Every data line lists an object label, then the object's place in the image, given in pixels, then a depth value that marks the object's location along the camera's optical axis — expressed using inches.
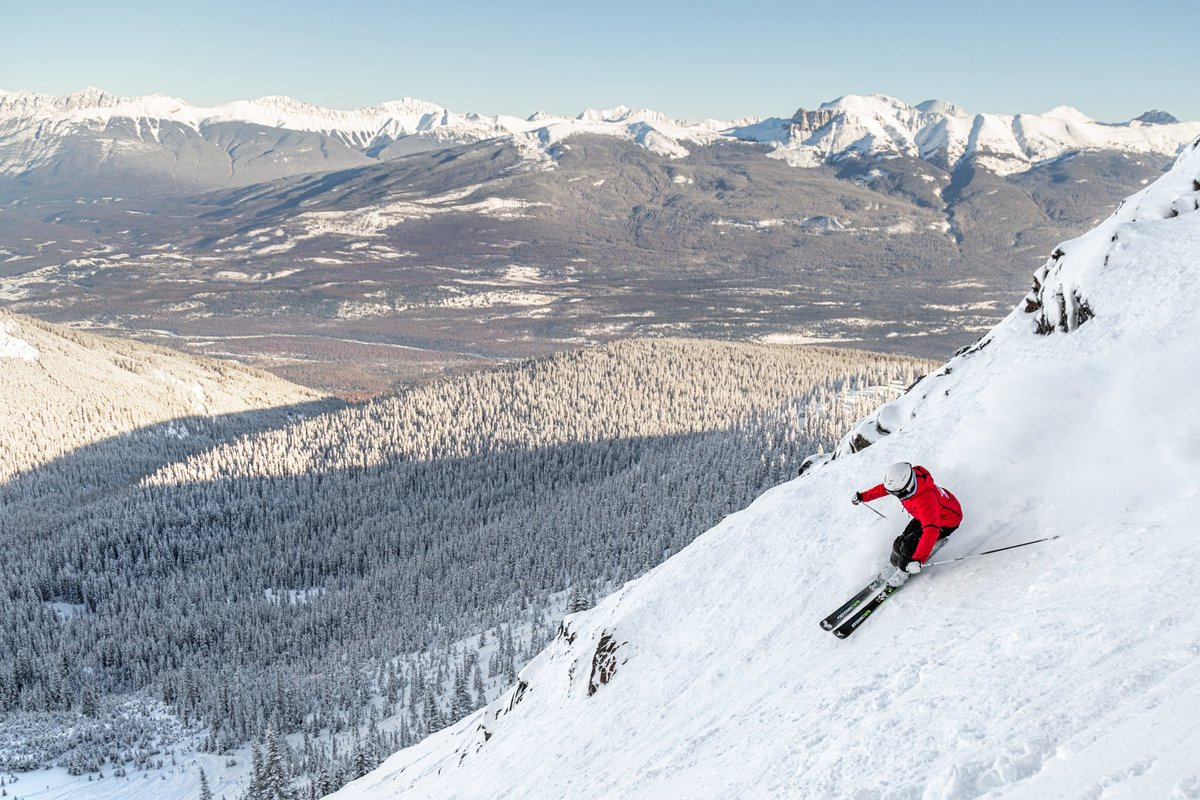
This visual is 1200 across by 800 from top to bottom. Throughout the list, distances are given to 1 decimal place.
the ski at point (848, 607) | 655.1
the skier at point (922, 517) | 599.7
